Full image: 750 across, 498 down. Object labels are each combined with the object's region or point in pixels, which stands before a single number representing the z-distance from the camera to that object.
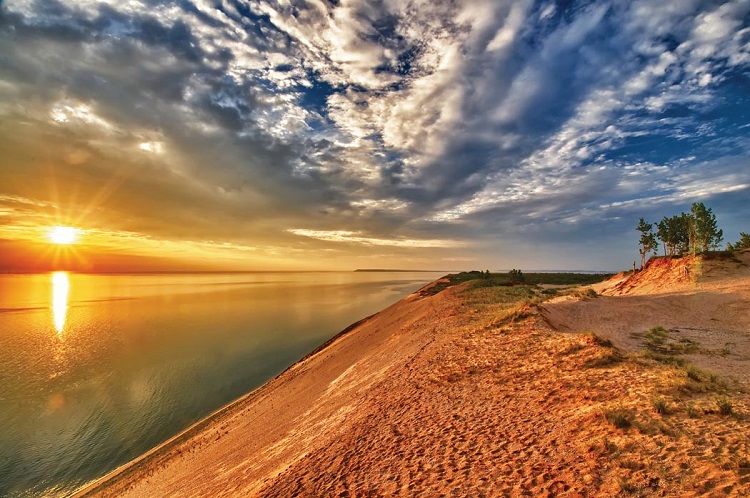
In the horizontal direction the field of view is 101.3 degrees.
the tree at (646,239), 48.75
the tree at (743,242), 52.09
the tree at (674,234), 46.66
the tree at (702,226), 34.31
